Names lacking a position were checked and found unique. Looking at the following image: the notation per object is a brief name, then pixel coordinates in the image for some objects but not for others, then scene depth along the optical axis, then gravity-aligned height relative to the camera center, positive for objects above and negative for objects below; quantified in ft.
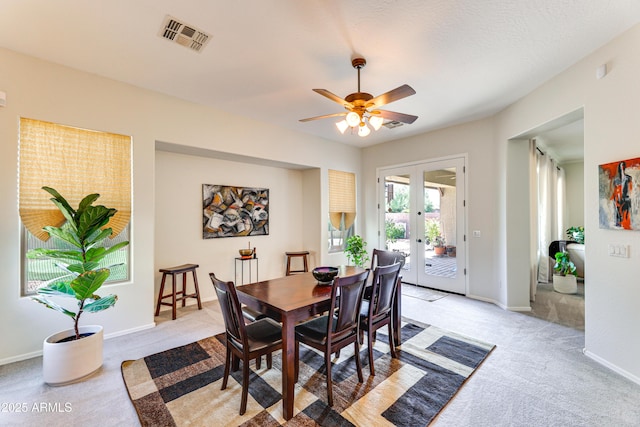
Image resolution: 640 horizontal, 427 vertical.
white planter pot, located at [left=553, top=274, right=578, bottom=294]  14.93 -3.94
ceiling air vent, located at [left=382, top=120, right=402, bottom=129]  14.62 +5.04
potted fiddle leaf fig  7.25 -2.04
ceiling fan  7.53 +3.33
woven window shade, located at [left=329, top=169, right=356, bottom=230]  17.99 +1.22
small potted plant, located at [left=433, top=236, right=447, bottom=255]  15.76 -1.84
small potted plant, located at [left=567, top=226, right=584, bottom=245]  18.99 -1.47
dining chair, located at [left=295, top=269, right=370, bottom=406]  6.46 -3.02
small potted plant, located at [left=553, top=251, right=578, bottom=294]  14.97 -3.46
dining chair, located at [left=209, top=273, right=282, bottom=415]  6.13 -3.05
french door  15.23 -0.33
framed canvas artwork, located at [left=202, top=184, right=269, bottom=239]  14.30 +0.27
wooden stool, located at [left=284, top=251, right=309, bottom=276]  16.66 -2.67
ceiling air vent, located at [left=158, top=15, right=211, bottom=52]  7.19 +5.16
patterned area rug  6.05 -4.55
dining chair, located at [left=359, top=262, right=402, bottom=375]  7.50 -2.66
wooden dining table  5.99 -2.16
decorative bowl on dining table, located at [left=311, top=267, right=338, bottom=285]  8.27 -1.88
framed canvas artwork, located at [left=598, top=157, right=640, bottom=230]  7.26 +0.56
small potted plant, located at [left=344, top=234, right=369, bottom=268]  17.17 -2.24
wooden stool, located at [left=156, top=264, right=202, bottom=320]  11.64 -3.15
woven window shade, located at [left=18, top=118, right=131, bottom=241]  8.67 +1.64
